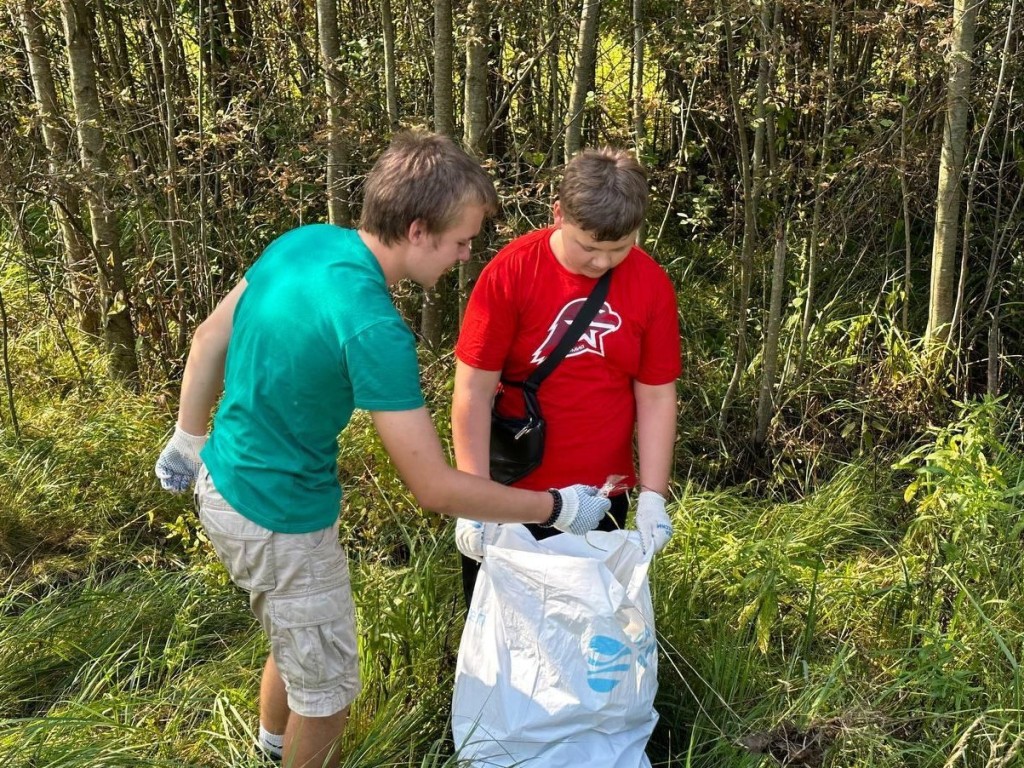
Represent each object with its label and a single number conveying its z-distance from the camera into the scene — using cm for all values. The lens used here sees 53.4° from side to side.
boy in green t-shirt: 179
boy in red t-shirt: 218
